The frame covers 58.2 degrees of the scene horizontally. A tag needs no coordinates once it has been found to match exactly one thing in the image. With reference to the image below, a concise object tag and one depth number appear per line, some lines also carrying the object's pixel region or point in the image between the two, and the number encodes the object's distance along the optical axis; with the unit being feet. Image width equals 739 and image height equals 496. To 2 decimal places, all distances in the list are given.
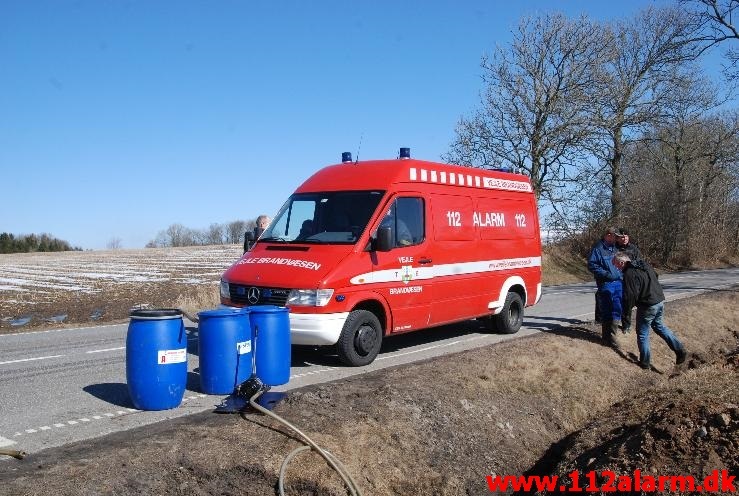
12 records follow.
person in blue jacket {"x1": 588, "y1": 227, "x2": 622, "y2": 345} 35.50
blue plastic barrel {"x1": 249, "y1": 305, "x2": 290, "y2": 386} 23.81
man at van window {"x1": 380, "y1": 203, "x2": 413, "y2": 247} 29.48
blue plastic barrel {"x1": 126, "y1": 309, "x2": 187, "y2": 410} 20.62
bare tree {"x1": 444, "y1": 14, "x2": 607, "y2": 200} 93.97
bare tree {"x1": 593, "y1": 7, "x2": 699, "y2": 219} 98.94
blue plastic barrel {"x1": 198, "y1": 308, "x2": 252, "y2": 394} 22.40
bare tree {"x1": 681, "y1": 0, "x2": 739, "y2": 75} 77.71
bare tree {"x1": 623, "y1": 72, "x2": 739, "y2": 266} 119.03
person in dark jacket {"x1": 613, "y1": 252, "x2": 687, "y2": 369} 32.50
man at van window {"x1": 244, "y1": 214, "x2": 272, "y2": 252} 41.38
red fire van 27.07
